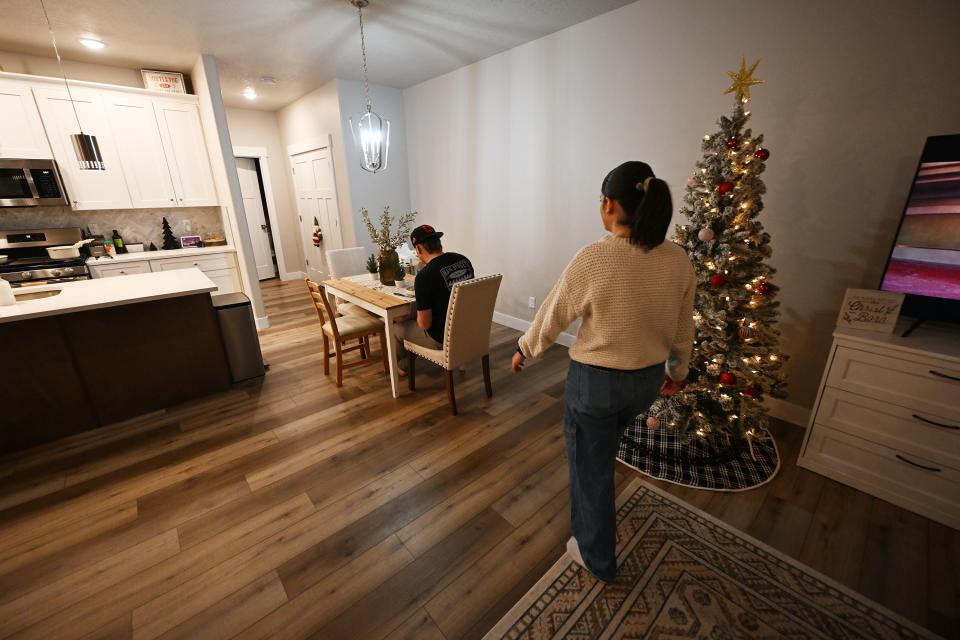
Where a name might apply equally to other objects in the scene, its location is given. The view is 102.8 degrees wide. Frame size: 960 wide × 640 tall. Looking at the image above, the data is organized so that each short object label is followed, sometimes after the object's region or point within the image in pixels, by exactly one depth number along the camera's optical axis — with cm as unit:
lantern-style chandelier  301
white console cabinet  165
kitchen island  233
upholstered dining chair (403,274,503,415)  239
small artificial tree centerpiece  308
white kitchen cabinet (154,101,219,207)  403
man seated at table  248
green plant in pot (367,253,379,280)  342
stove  343
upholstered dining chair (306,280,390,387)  294
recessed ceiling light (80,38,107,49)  322
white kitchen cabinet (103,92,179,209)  381
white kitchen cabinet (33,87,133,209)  352
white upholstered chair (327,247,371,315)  397
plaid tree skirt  203
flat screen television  168
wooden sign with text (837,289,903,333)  178
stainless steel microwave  341
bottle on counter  409
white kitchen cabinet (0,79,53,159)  334
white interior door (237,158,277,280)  649
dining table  277
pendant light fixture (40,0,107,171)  232
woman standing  108
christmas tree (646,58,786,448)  187
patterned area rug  135
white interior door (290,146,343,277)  517
